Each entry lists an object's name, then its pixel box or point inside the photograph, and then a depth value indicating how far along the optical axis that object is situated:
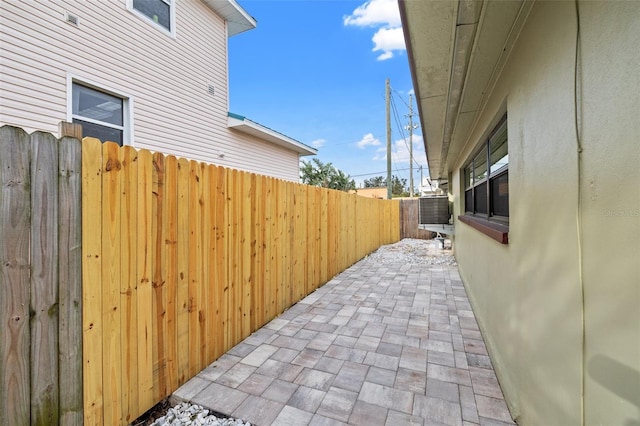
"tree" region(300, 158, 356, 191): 21.84
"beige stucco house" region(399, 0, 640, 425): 0.84
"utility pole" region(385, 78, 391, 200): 12.37
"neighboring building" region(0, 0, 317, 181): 3.75
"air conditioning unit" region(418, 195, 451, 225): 7.70
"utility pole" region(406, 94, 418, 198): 20.12
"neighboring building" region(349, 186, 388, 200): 31.21
